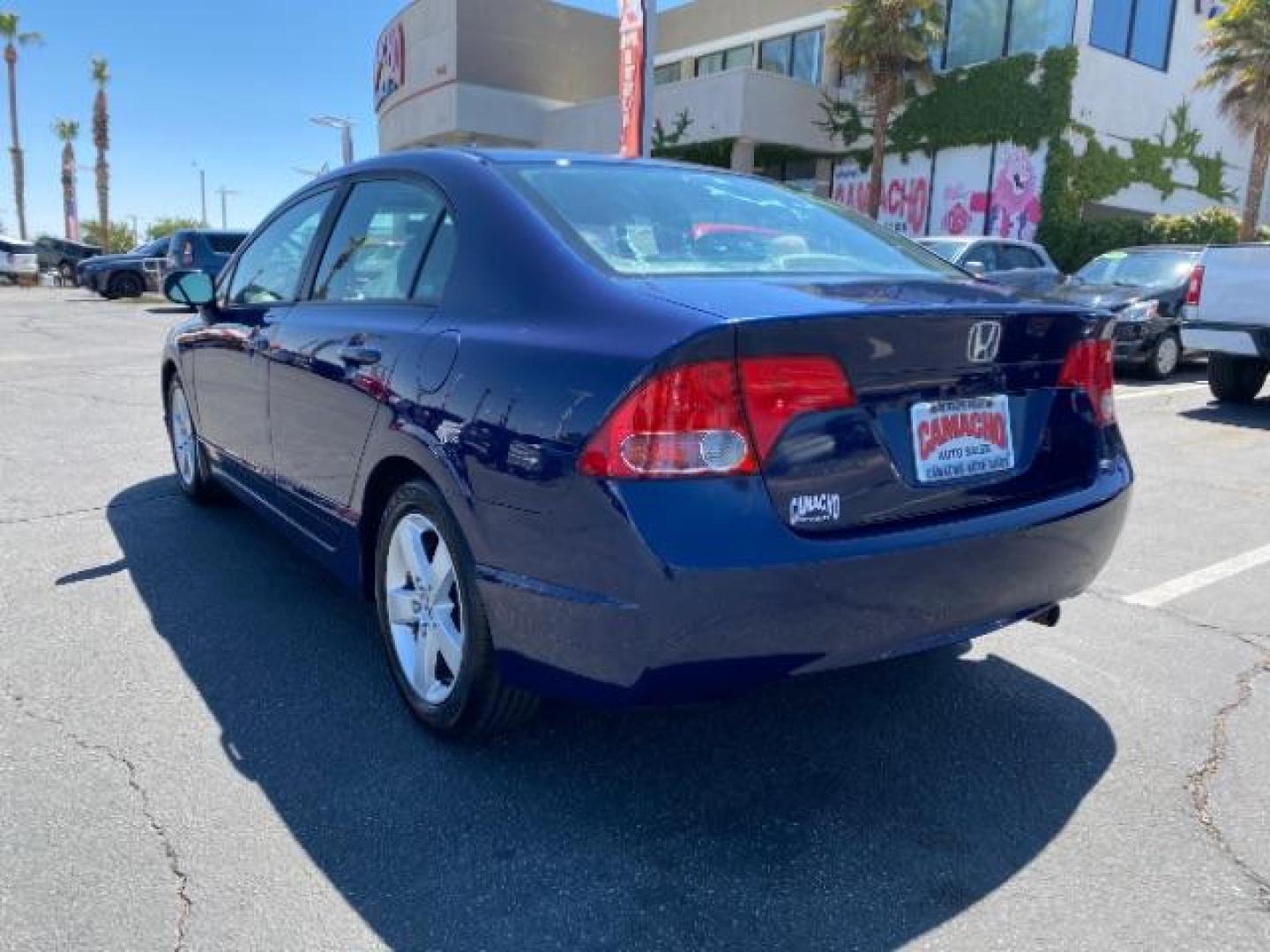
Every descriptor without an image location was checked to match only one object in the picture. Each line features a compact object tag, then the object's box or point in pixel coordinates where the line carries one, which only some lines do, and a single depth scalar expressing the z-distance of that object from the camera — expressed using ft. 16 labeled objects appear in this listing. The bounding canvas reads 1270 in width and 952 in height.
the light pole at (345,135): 127.54
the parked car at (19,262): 111.24
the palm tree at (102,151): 179.52
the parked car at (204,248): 70.69
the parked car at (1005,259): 41.16
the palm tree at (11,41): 172.55
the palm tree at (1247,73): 73.56
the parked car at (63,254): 117.91
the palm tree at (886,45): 75.46
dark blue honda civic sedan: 6.79
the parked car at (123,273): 83.15
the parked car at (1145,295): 36.40
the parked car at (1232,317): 28.30
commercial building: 73.26
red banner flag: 47.55
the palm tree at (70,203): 196.34
